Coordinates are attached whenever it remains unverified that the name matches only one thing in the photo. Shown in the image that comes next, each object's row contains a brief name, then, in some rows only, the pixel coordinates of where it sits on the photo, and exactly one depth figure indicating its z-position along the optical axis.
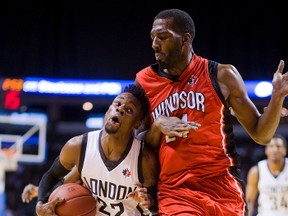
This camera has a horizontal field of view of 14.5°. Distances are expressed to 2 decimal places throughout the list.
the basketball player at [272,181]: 13.29
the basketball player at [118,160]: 6.95
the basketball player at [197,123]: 6.43
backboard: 25.49
